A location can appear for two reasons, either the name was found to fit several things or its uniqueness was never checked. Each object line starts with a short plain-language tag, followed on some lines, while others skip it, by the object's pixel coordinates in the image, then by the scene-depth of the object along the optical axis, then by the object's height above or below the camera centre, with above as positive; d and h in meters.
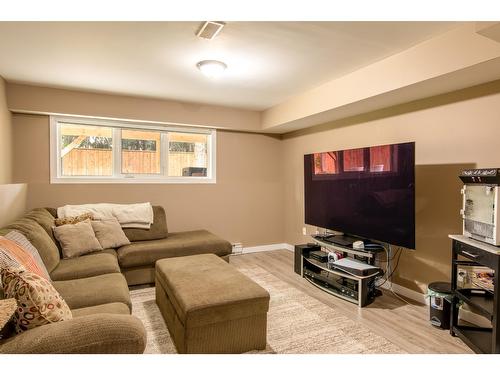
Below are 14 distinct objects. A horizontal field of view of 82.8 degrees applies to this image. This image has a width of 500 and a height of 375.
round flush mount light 2.65 +1.10
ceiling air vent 1.98 +1.12
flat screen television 2.67 -0.10
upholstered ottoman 1.85 -0.88
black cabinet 1.85 -0.87
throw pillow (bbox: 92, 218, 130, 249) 3.29 -0.60
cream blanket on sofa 3.54 -0.38
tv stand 2.83 -1.05
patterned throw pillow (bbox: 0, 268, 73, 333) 1.27 -0.54
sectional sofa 1.21 -0.74
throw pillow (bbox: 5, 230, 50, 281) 2.03 -0.46
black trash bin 2.38 -1.04
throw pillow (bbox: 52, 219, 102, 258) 2.93 -0.60
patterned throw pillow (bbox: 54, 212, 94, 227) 3.21 -0.42
